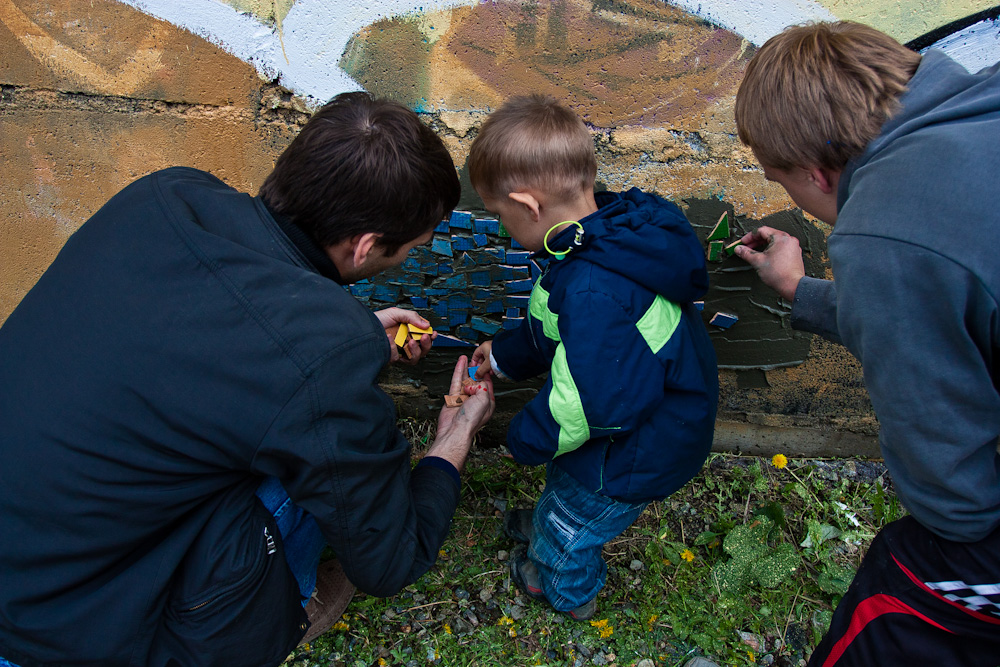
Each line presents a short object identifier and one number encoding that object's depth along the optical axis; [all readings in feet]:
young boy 4.97
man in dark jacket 3.94
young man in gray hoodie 3.50
